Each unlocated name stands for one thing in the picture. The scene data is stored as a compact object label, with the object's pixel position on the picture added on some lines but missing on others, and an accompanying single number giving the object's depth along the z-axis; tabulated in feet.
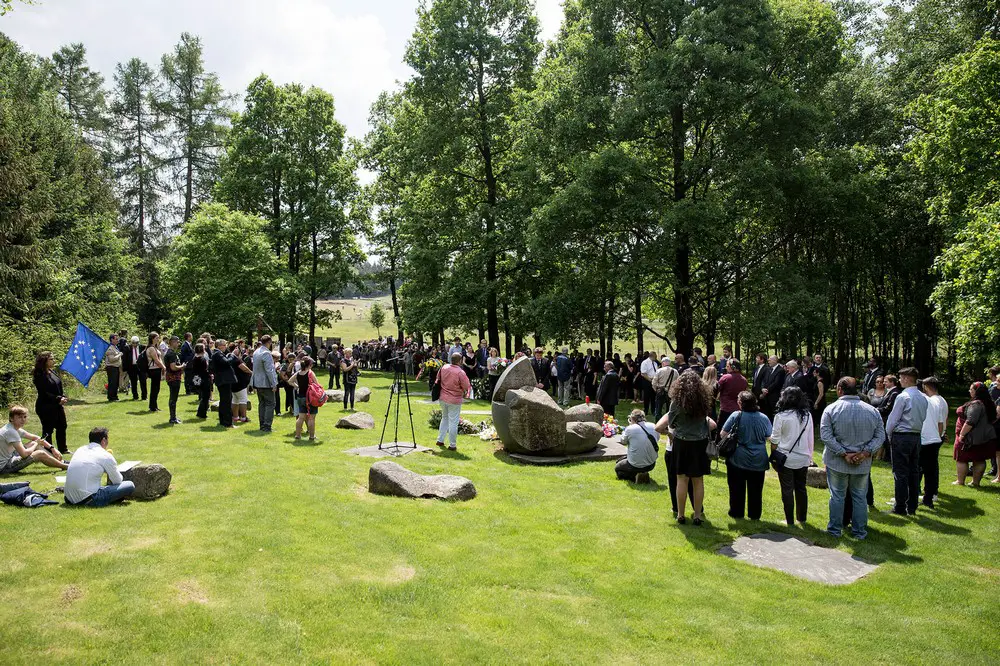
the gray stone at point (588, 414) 44.60
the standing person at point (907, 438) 28.32
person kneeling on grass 33.81
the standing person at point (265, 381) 42.09
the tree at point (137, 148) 128.36
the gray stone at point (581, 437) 40.11
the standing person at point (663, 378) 46.14
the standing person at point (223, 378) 43.01
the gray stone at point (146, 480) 26.32
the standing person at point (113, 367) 55.62
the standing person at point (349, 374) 56.24
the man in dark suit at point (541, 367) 66.23
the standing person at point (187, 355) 51.26
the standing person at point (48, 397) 32.61
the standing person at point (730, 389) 39.27
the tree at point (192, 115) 128.26
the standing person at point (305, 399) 41.32
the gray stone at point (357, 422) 46.60
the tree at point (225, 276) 100.12
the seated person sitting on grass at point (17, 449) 28.45
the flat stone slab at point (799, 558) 21.74
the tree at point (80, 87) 119.55
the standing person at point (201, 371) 45.11
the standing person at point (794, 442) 26.45
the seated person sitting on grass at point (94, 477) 24.99
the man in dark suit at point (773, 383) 45.21
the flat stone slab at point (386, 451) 37.76
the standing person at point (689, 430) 25.53
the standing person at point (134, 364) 56.24
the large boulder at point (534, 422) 39.34
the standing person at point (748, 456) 26.50
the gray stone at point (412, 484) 28.86
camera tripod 38.78
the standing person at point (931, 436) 30.12
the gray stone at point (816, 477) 34.14
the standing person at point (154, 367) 48.01
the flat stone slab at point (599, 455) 39.11
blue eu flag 45.03
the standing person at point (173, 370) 45.11
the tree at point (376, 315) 183.48
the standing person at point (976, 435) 32.68
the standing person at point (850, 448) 24.50
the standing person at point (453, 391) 39.88
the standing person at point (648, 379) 54.60
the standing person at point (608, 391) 53.01
